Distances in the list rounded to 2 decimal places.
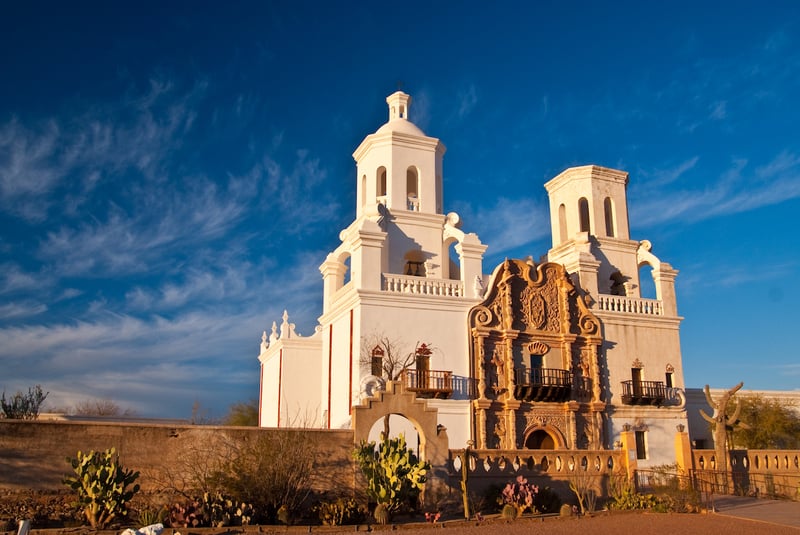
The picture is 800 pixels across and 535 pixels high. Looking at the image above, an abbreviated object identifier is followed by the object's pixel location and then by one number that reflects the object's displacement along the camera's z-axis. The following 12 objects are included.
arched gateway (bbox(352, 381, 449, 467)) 19.91
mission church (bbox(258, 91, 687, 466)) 28.41
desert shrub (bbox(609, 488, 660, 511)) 20.59
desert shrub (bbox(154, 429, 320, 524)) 17.61
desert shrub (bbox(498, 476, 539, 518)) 19.66
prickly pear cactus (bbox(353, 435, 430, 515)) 18.41
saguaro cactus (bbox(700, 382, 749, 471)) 25.95
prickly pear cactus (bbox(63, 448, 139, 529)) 16.52
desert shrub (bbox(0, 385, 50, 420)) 21.53
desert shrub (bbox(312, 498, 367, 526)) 17.54
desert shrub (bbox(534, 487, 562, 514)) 20.31
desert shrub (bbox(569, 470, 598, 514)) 20.11
